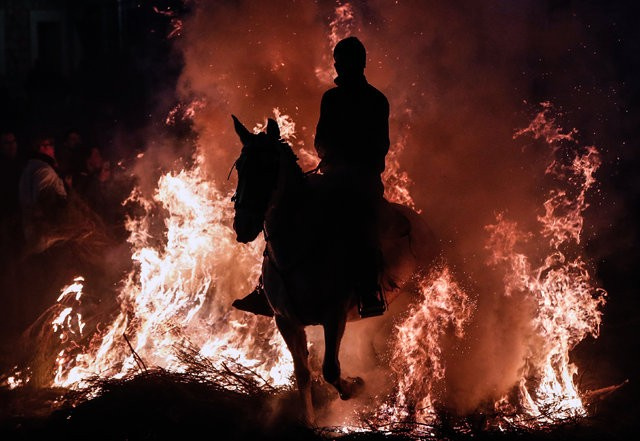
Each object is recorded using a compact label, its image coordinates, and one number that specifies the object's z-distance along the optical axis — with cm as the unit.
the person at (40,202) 1263
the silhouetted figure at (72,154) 1443
